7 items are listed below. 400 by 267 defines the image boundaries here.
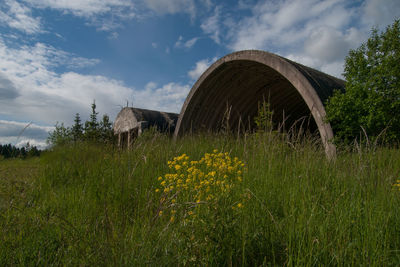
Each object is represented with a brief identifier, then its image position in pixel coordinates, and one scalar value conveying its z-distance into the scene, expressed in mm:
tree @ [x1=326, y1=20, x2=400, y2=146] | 6770
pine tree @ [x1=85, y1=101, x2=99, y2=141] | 16869
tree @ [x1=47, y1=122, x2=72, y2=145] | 21266
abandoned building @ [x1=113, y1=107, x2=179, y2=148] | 13085
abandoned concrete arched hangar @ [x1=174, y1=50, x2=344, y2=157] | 7836
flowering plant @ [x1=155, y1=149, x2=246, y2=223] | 2024
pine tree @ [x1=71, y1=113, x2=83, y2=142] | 19934
